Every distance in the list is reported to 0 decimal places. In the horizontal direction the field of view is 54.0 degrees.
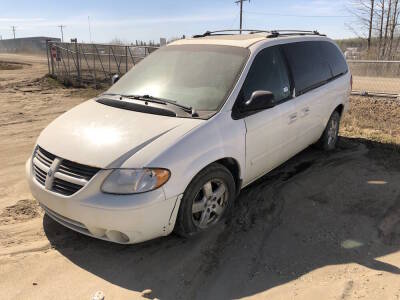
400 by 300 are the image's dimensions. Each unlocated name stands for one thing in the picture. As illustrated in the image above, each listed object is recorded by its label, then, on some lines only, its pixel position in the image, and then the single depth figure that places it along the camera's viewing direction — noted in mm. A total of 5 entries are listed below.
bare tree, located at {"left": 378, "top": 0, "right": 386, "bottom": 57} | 24425
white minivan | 3133
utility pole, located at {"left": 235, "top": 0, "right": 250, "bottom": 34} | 44400
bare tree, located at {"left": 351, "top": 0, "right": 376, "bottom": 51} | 24916
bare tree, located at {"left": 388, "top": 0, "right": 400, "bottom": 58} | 24038
